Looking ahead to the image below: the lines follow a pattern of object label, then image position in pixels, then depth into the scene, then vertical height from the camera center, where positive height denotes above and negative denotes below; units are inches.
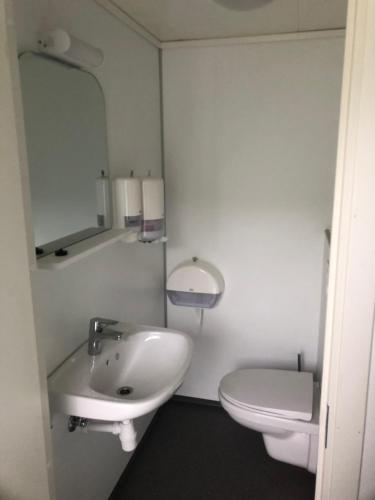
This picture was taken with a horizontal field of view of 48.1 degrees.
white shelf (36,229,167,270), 48.5 -11.5
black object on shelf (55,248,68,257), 52.2 -11.4
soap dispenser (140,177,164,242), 77.0 -8.8
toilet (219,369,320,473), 79.9 -47.6
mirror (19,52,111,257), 52.0 +1.6
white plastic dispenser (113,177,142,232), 70.9 -7.2
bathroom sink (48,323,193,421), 54.2 -31.3
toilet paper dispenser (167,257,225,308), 97.5 -28.6
